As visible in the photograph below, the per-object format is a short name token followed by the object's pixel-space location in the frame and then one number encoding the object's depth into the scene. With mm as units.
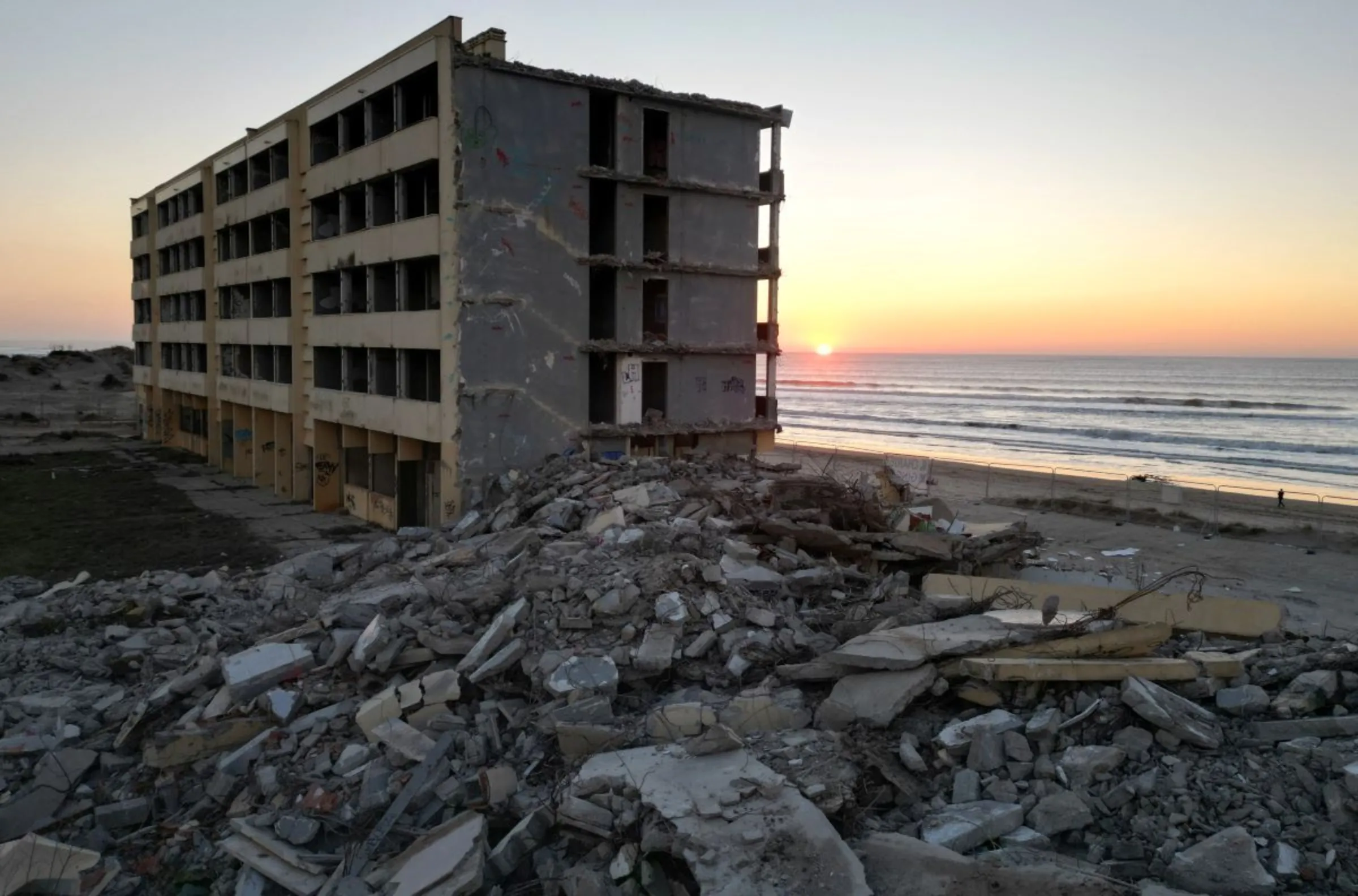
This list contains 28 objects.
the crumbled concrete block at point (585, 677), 8906
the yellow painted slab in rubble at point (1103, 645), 8266
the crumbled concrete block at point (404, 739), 8492
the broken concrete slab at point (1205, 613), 9961
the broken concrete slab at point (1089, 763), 6750
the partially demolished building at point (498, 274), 20688
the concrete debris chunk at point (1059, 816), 6316
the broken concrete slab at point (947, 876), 5605
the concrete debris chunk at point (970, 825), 6203
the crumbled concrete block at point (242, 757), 9055
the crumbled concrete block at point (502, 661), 9531
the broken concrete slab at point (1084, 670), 7809
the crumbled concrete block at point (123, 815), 8789
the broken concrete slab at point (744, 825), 5930
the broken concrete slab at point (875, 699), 7852
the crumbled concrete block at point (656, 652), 9281
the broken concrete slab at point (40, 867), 7609
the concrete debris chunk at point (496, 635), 9797
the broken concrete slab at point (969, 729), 7281
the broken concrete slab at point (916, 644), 8250
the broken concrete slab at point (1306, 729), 6824
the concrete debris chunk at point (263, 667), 10156
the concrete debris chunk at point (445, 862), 6660
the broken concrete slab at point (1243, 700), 7352
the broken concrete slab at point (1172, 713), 6988
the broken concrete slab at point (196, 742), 9453
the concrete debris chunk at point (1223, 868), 5566
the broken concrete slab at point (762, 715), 8117
